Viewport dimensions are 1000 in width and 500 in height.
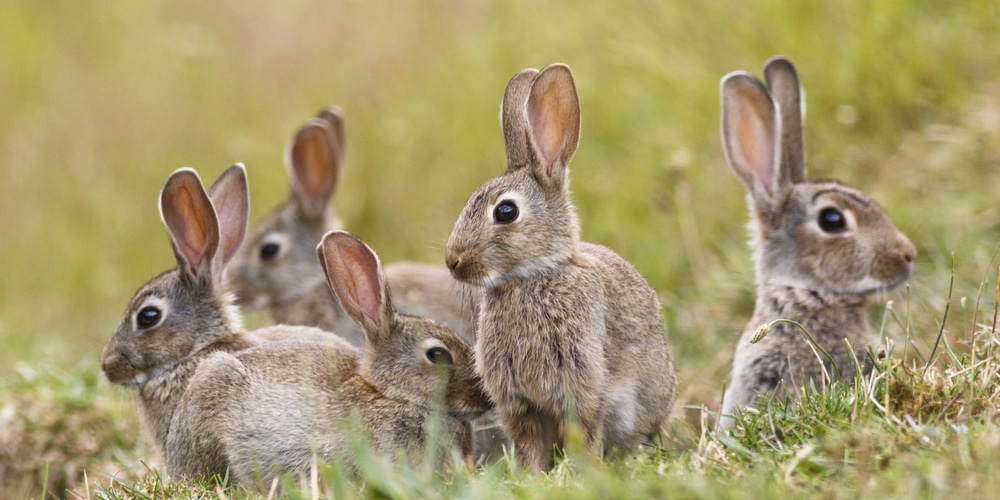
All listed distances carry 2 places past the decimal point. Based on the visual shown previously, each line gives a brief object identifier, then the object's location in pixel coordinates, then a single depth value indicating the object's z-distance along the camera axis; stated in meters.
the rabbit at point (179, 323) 10.74
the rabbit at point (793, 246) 10.71
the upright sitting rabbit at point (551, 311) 8.68
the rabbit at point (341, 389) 9.41
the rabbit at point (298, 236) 15.26
